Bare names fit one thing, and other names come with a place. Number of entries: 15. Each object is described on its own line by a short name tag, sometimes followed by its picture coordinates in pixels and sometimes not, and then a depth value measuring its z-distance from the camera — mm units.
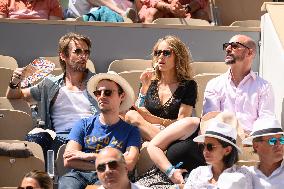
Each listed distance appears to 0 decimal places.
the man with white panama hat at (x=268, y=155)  12766
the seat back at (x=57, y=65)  17531
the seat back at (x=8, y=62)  18156
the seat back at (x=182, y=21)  20281
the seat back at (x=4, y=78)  17187
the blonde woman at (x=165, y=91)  15164
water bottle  13701
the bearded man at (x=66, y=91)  15906
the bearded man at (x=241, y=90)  15656
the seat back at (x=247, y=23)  21391
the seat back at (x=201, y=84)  16750
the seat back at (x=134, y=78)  17062
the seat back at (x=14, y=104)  15836
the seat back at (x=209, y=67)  18312
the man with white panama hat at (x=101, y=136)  13883
